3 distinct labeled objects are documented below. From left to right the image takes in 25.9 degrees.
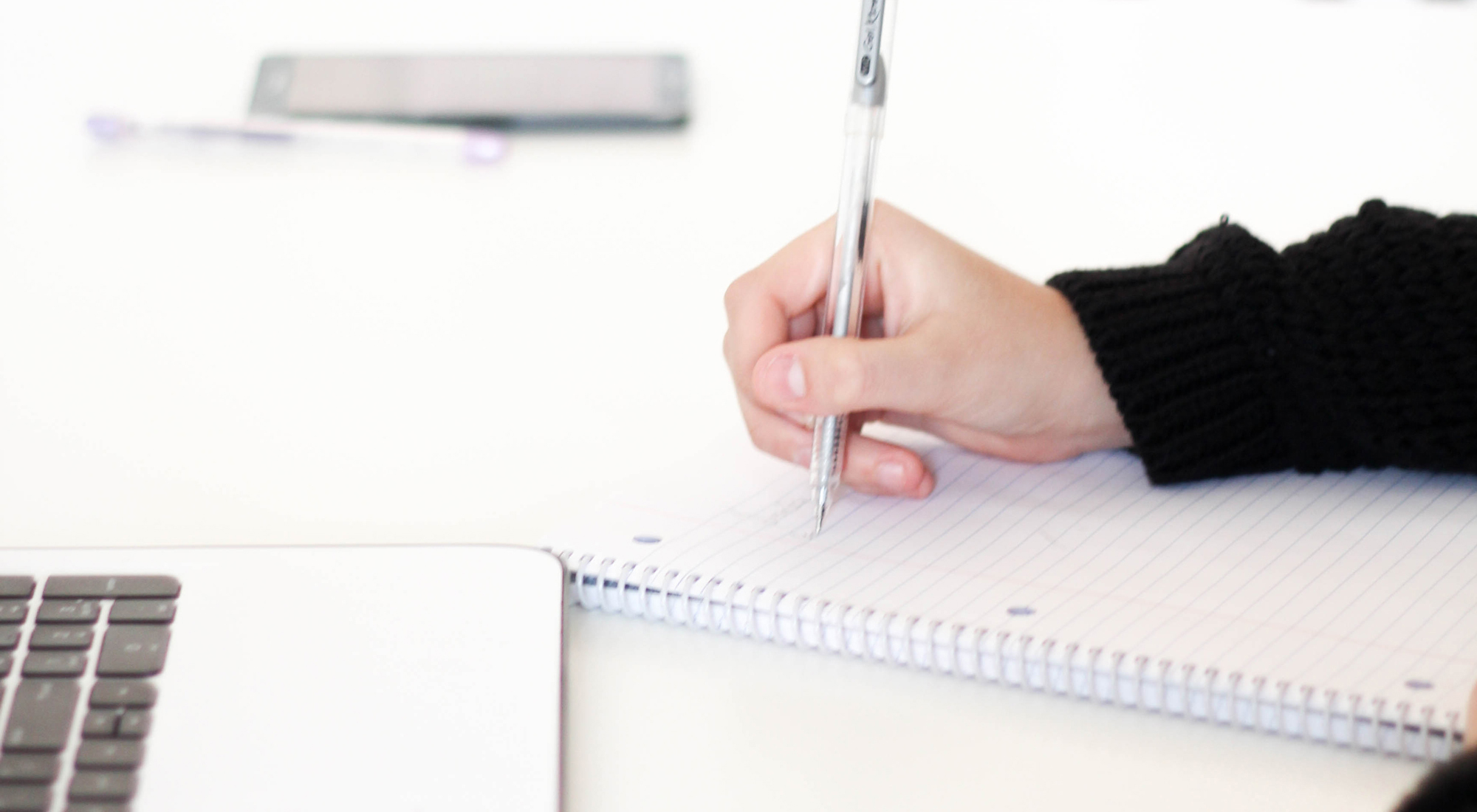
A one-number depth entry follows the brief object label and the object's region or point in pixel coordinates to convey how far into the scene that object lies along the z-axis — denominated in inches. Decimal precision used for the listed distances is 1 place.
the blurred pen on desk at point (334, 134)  46.2
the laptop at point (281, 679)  31.6
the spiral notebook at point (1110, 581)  33.0
